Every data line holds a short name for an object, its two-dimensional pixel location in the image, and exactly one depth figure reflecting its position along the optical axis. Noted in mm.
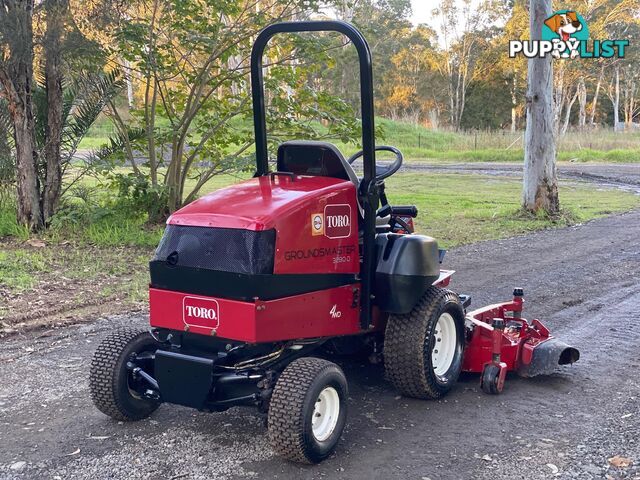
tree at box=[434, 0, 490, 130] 51500
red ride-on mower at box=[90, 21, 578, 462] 3984
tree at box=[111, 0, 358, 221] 10594
